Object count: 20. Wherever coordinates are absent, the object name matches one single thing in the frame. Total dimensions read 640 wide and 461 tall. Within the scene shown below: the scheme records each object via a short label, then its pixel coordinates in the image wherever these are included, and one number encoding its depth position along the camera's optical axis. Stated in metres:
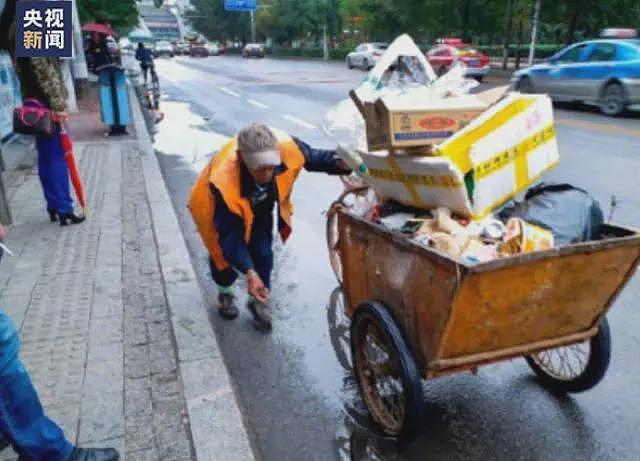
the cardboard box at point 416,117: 2.65
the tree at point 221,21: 83.67
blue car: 12.84
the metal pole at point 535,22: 25.26
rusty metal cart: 2.39
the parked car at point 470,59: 22.22
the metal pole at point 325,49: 53.16
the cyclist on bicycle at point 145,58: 19.09
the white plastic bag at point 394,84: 3.24
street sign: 53.19
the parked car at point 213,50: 71.60
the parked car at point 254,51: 61.31
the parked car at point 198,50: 65.31
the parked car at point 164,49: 60.06
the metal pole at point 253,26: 77.66
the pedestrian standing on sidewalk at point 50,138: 5.70
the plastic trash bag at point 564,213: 2.76
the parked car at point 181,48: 70.44
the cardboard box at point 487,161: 2.66
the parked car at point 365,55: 32.16
